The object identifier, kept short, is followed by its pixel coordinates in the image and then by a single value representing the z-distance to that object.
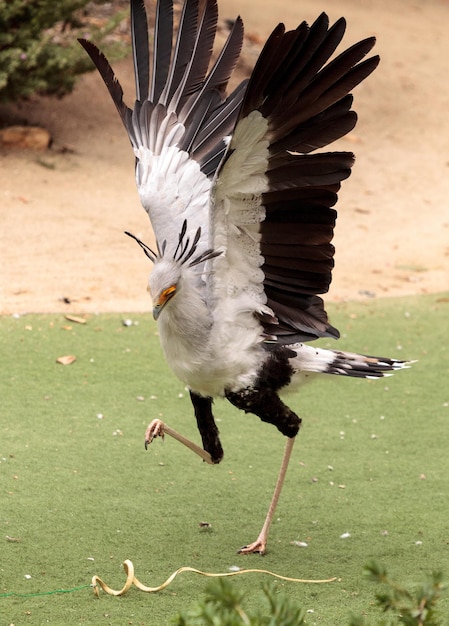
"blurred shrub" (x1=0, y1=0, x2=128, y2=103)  17.06
